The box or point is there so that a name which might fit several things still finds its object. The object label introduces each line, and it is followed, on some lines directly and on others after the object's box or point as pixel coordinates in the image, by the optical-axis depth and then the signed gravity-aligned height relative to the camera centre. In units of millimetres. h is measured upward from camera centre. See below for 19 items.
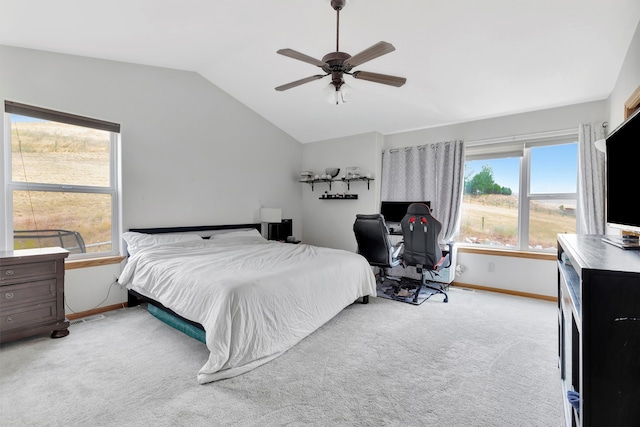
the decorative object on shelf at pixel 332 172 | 5129 +772
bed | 1998 -632
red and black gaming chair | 3496 -344
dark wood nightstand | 2314 -668
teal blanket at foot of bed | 2330 -979
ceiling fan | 2062 +1165
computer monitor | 4668 +74
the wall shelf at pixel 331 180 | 4857 +621
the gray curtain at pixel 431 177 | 4238 +592
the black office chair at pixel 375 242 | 3564 -352
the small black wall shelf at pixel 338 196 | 5001 +326
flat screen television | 1331 +189
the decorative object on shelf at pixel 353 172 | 4851 +721
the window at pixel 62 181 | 2781 +367
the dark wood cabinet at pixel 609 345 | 841 -394
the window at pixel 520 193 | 3729 +297
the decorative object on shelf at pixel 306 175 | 5438 +761
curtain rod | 3590 +1044
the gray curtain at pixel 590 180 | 3254 +391
